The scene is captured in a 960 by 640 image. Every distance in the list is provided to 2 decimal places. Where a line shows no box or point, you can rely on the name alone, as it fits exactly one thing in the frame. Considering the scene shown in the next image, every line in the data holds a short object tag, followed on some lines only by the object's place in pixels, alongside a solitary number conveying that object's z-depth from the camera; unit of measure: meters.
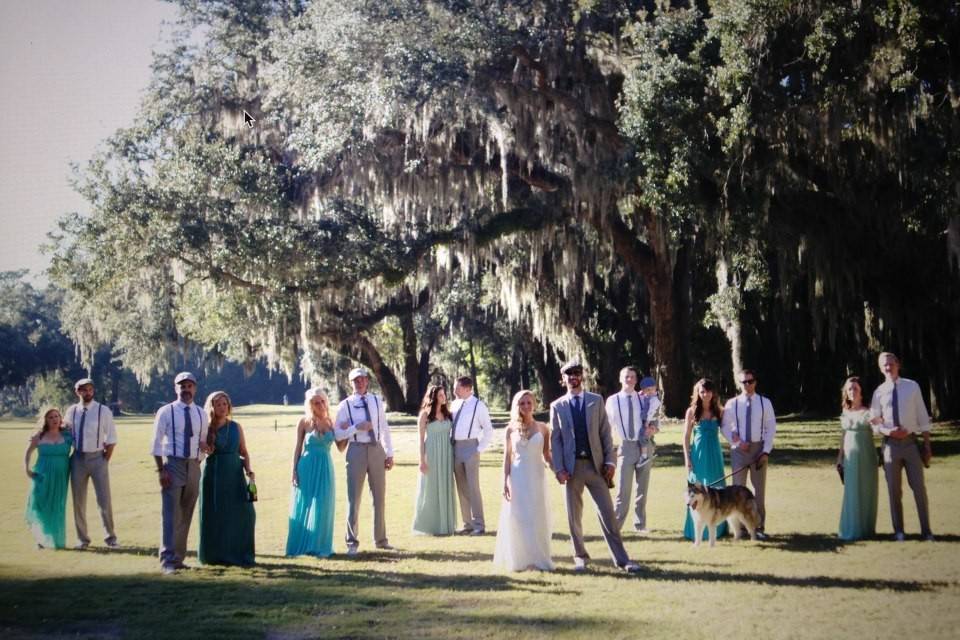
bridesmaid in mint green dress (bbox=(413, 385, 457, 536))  10.99
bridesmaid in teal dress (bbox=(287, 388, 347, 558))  9.52
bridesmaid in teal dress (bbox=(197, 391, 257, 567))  8.91
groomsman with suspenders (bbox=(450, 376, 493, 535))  10.98
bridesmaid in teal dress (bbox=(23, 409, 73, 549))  10.33
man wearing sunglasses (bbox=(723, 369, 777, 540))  9.83
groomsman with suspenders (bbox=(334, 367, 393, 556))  9.89
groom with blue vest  8.15
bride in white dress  8.39
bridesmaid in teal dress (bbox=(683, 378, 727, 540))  9.95
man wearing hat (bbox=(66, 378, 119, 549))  10.45
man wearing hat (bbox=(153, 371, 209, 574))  8.73
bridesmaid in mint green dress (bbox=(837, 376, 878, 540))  9.76
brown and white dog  9.05
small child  10.52
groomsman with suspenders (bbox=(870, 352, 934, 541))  9.50
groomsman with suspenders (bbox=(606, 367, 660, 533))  10.37
